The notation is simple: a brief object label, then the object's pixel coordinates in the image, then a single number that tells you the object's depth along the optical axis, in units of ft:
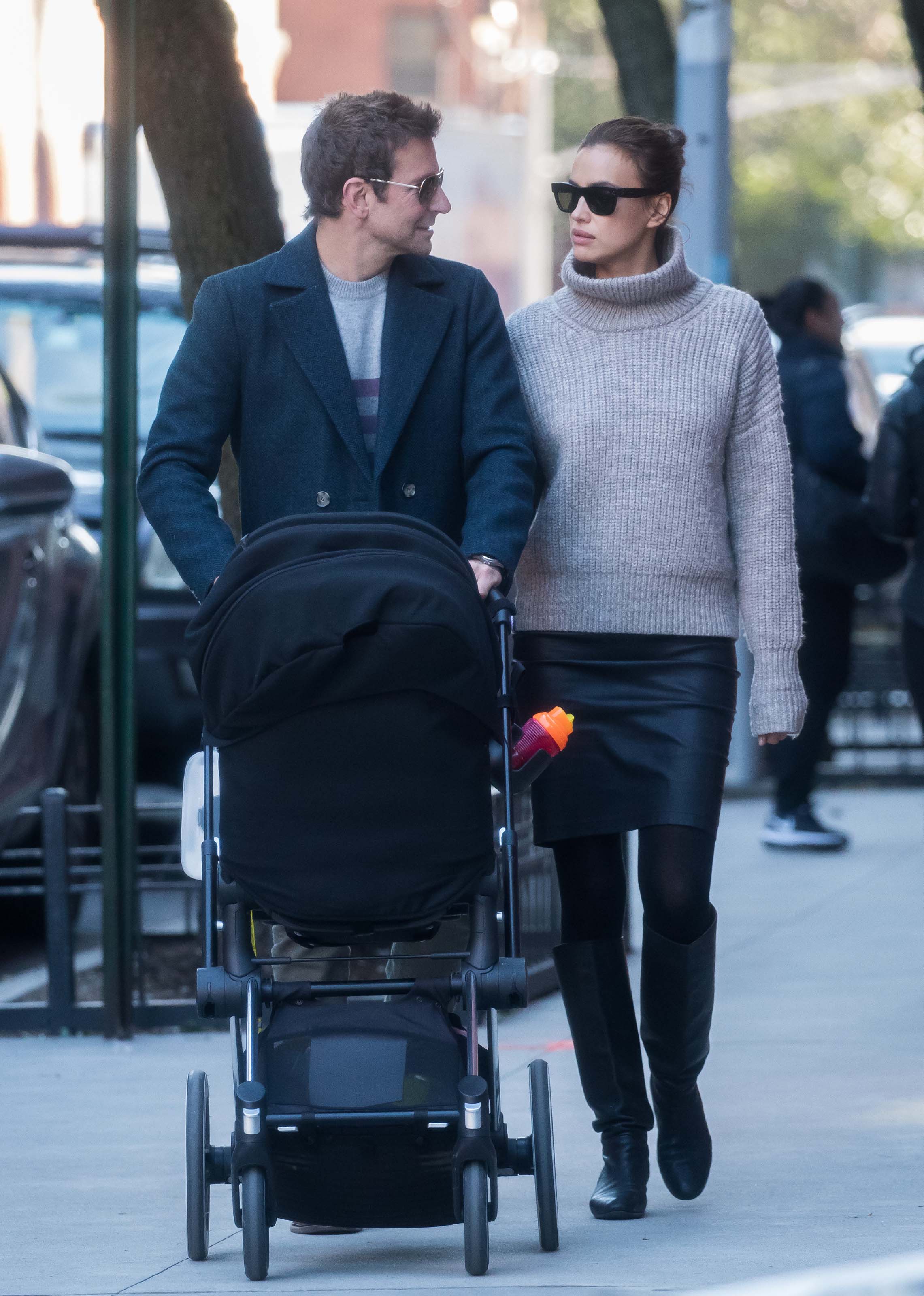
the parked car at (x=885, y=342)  125.29
